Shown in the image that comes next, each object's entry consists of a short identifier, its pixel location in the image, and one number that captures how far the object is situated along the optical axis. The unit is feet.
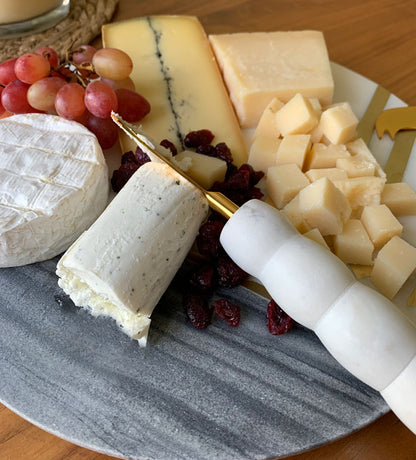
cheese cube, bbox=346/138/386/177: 1.04
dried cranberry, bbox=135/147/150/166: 1.00
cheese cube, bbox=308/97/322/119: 1.12
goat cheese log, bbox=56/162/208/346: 0.80
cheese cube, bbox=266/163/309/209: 1.00
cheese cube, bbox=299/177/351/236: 0.90
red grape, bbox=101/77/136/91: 1.15
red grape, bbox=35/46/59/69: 1.11
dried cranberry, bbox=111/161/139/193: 1.01
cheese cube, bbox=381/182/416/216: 0.99
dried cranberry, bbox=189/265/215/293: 0.88
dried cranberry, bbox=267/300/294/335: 0.83
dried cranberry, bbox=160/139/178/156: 1.07
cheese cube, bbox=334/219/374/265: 0.91
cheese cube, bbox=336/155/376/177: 1.02
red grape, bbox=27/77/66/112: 1.06
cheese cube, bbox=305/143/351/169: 1.06
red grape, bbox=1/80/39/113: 1.08
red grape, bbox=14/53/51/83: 1.04
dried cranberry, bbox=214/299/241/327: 0.85
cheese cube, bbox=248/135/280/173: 1.07
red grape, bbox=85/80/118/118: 1.04
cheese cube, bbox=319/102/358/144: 1.06
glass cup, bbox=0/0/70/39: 1.31
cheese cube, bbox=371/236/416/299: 0.87
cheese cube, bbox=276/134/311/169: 1.05
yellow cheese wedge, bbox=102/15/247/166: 1.14
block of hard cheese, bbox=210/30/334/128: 1.15
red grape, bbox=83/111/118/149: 1.08
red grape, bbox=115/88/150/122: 1.11
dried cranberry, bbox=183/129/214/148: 1.10
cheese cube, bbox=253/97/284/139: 1.13
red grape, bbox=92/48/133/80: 1.11
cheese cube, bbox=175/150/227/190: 1.01
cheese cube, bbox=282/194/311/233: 0.94
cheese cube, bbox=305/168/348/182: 1.01
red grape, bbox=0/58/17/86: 1.10
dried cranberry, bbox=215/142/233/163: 1.06
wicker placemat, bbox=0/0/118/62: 1.32
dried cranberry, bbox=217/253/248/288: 0.88
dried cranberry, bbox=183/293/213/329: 0.85
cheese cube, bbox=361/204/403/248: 0.92
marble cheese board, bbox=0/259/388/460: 0.73
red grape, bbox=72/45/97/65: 1.17
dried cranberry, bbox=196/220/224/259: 0.90
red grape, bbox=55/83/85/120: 1.04
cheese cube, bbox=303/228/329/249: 0.89
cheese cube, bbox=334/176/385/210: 0.98
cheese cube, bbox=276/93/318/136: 1.07
